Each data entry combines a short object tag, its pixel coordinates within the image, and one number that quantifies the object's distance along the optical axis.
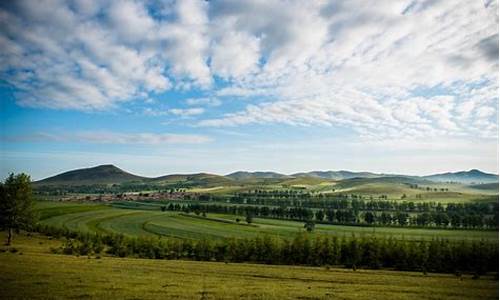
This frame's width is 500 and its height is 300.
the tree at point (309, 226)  63.01
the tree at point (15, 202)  31.08
